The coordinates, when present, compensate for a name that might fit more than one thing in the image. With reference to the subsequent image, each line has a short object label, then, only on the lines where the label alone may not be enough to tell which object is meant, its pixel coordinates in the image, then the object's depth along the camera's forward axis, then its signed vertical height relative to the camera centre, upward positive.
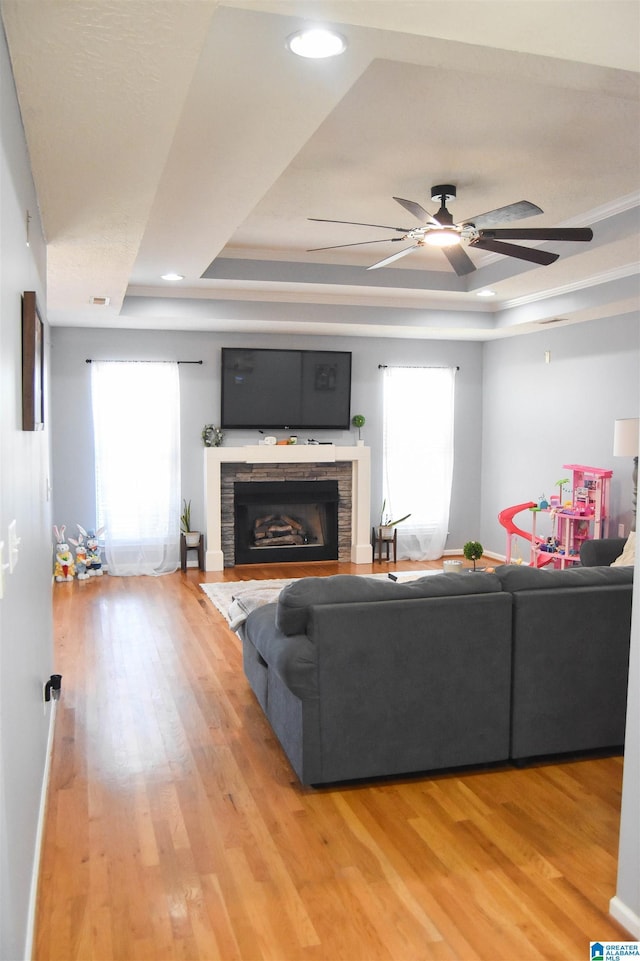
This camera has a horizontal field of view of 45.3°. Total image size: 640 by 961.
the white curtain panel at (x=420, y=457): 8.77 -0.49
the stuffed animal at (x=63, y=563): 7.53 -1.49
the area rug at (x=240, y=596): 4.16 -1.57
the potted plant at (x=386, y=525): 8.65 -1.25
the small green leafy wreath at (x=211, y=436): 8.12 -0.24
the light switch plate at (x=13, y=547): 2.00 -0.36
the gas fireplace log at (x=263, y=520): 8.54 -1.19
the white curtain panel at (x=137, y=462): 7.84 -0.52
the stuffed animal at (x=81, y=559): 7.62 -1.46
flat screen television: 8.15 +0.27
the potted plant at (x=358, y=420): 8.52 -0.07
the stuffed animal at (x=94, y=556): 7.76 -1.45
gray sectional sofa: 3.23 -1.10
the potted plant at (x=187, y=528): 8.09 -1.22
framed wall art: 2.37 +0.16
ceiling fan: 3.86 +1.00
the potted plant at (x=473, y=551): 5.56 -0.99
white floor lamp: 5.79 -0.16
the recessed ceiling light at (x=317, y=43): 2.30 +1.13
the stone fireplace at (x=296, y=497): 8.08 -0.91
